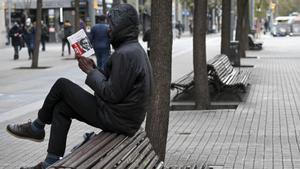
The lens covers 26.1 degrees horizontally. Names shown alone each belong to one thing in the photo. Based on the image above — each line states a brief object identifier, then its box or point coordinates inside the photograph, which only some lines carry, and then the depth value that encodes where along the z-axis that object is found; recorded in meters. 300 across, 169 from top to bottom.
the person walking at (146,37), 18.57
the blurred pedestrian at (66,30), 32.53
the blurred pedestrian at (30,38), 29.75
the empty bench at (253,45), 35.75
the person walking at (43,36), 37.35
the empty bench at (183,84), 12.59
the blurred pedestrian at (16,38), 30.48
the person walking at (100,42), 18.48
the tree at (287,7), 104.22
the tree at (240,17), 24.71
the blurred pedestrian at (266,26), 80.50
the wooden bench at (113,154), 3.99
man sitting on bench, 4.75
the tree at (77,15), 27.94
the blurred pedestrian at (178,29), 60.51
